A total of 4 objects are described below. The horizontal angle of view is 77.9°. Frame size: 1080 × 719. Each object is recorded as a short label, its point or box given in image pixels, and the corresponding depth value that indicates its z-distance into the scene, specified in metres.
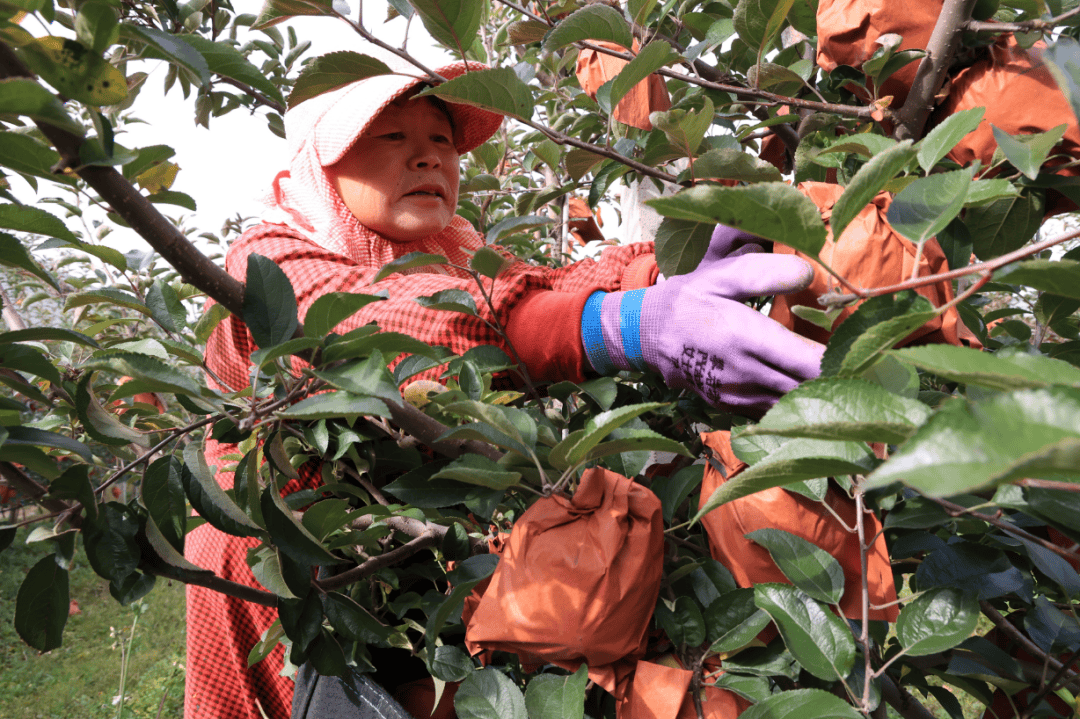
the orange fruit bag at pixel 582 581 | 0.55
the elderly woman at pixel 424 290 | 0.70
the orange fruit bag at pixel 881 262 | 0.63
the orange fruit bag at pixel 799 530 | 0.61
